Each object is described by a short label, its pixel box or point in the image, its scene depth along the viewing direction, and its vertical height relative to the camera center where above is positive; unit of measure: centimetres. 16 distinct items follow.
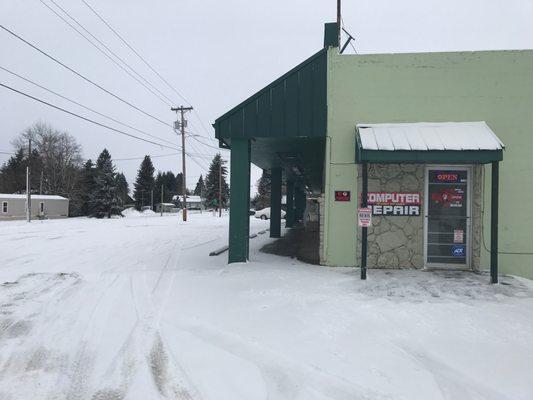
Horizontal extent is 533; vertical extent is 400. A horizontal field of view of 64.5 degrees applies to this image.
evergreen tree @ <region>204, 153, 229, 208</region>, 8000 +317
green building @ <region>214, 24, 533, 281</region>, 886 +133
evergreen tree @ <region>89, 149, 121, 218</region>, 5600 +26
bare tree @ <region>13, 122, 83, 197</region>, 6316 +592
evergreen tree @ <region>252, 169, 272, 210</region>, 8155 +69
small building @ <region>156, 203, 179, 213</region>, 8250 -178
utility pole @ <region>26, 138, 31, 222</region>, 3833 -23
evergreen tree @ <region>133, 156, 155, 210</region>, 8519 +296
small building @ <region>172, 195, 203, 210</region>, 10231 -42
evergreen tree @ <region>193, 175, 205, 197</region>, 12492 +375
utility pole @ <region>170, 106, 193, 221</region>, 3905 +729
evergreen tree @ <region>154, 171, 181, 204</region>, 9231 +311
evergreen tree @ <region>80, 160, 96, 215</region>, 6022 +148
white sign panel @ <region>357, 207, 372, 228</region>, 799 -27
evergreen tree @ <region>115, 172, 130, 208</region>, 9081 +242
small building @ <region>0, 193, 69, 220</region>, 4706 -108
